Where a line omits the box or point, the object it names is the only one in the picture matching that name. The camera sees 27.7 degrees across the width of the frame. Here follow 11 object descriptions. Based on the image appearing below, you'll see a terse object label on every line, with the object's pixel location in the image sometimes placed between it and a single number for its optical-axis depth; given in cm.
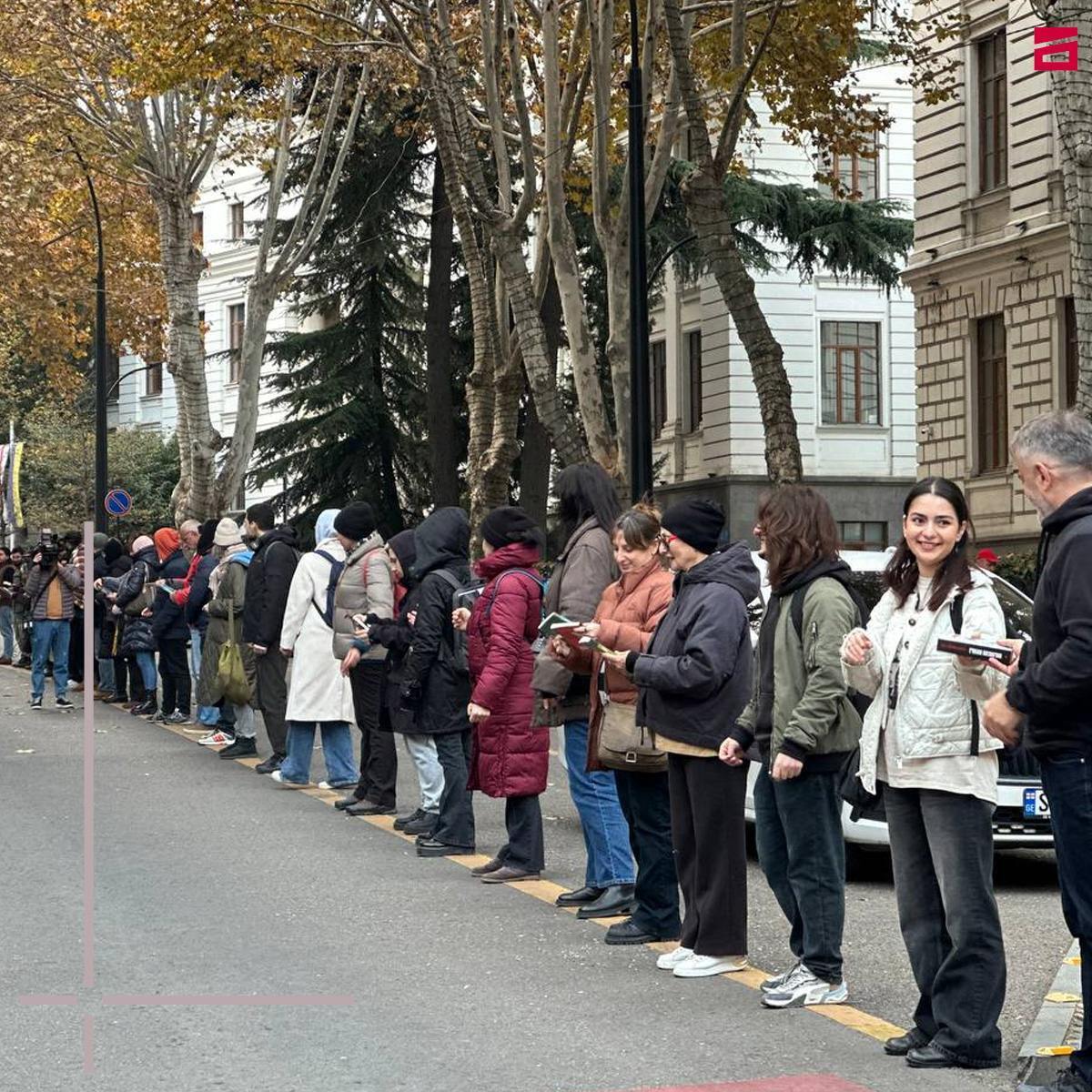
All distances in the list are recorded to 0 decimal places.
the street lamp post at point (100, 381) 3756
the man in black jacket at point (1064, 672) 600
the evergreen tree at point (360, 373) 3778
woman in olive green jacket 758
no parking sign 4200
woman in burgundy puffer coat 1055
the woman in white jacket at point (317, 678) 1459
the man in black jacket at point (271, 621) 1566
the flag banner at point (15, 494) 4209
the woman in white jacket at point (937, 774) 680
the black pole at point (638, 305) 1981
